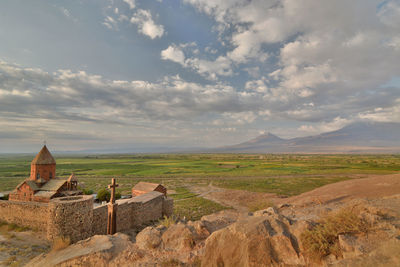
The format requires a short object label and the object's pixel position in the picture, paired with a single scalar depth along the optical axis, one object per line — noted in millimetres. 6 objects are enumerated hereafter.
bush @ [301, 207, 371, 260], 4516
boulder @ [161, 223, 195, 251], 7223
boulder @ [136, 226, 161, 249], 7785
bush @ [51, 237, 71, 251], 9939
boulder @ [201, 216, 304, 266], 4742
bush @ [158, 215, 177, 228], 9866
